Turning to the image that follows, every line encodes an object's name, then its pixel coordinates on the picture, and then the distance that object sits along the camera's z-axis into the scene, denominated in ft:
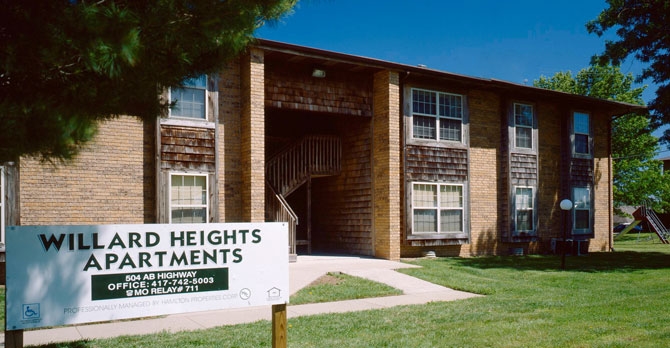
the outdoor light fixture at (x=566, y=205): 45.98
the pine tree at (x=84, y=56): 10.73
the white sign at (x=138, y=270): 14.03
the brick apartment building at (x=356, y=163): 41.34
